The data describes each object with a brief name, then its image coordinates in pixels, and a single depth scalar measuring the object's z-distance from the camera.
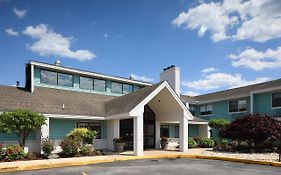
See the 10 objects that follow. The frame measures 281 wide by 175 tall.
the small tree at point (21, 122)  15.73
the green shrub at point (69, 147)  17.25
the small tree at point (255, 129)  19.83
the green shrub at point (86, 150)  17.83
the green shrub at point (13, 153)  15.22
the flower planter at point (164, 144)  22.88
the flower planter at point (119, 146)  19.94
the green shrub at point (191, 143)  24.63
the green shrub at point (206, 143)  25.66
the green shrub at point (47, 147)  16.73
